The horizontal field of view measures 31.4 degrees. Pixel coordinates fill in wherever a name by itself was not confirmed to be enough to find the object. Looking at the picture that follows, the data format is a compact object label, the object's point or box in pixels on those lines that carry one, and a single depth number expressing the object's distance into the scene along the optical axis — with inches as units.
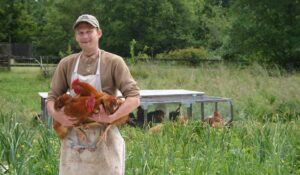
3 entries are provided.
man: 119.1
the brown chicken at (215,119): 293.5
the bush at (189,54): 1133.1
